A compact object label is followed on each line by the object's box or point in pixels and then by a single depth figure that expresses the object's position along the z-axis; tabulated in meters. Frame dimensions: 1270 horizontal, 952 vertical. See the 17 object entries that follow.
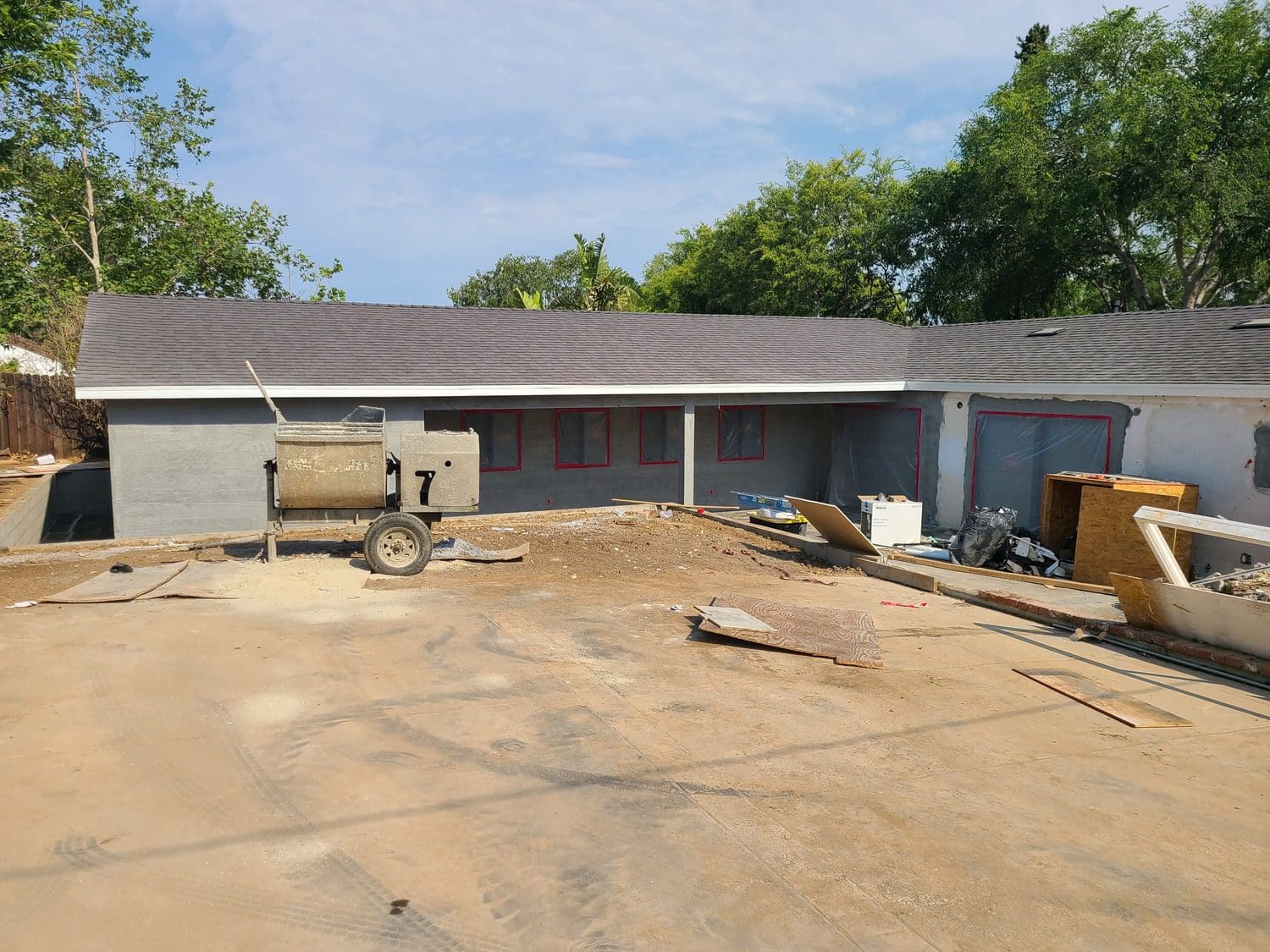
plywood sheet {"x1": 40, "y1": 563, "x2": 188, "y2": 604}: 9.71
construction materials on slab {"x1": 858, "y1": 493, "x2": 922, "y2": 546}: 15.91
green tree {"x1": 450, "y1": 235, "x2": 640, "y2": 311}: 63.64
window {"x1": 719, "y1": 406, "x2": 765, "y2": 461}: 22.22
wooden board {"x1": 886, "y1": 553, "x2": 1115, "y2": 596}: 12.82
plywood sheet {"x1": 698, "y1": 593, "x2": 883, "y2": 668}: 9.10
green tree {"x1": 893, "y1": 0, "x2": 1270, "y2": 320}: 29.22
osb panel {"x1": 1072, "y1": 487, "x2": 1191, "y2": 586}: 12.98
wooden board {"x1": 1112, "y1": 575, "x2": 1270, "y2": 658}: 8.98
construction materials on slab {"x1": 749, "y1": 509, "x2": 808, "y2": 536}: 16.55
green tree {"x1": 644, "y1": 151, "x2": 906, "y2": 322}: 41.00
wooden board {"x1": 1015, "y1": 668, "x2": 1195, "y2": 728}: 7.64
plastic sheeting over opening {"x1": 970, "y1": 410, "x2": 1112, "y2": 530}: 16.20
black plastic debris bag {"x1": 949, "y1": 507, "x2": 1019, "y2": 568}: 14.39
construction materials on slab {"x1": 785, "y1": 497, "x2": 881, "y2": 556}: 13.97
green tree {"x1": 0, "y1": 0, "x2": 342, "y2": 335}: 28.41
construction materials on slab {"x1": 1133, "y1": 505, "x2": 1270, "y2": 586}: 9.21
